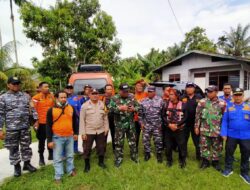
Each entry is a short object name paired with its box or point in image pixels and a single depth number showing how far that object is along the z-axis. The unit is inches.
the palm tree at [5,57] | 362.8
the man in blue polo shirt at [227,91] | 159.2
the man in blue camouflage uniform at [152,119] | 149.1
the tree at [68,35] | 537.4
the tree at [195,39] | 964.4
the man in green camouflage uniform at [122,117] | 143.9
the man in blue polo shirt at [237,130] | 127.7
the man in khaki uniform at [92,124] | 137.7
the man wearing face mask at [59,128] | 126.4
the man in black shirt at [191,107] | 150.8
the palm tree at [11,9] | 517.4
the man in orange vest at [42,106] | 150.2
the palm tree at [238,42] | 863.9
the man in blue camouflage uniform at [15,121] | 131.4
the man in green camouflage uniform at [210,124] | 136.7
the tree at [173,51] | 738.3
